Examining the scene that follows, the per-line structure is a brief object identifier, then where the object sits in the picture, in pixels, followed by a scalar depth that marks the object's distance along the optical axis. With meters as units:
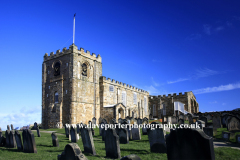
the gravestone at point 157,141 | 7.41
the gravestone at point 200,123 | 11.83
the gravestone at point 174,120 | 21.16
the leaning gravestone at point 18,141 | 9.10
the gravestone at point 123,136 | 9.95
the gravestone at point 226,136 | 10.45
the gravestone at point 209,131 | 10.23
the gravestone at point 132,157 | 3.55
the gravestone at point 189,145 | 3.71
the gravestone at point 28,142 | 8.27
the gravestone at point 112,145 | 6.78
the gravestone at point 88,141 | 7.57
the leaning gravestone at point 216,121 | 16.80
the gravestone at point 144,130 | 13.24
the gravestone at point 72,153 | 4.22
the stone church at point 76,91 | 26.62
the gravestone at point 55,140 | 9.90
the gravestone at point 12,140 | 10.02
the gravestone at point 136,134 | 11.08
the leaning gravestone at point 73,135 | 11.04
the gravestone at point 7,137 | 10.37
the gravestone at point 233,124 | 13.23
